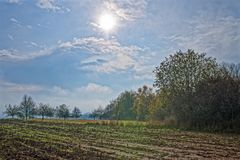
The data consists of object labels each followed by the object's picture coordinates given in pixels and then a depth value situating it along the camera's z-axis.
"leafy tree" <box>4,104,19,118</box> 78.79
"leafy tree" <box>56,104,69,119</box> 84.16
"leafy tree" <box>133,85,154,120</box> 63.64
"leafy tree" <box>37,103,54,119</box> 82.72
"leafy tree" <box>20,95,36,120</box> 78.42
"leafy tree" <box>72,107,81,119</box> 90.18
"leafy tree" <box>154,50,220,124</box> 34.07
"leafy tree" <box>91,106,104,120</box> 89.74
